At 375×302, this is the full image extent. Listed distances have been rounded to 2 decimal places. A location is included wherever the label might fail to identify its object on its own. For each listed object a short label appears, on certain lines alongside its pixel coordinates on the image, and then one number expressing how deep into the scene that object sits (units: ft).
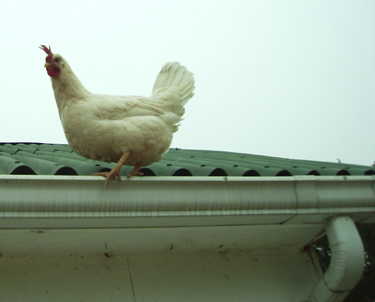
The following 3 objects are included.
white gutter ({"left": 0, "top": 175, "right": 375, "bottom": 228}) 6.27
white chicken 7.48
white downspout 7.25
